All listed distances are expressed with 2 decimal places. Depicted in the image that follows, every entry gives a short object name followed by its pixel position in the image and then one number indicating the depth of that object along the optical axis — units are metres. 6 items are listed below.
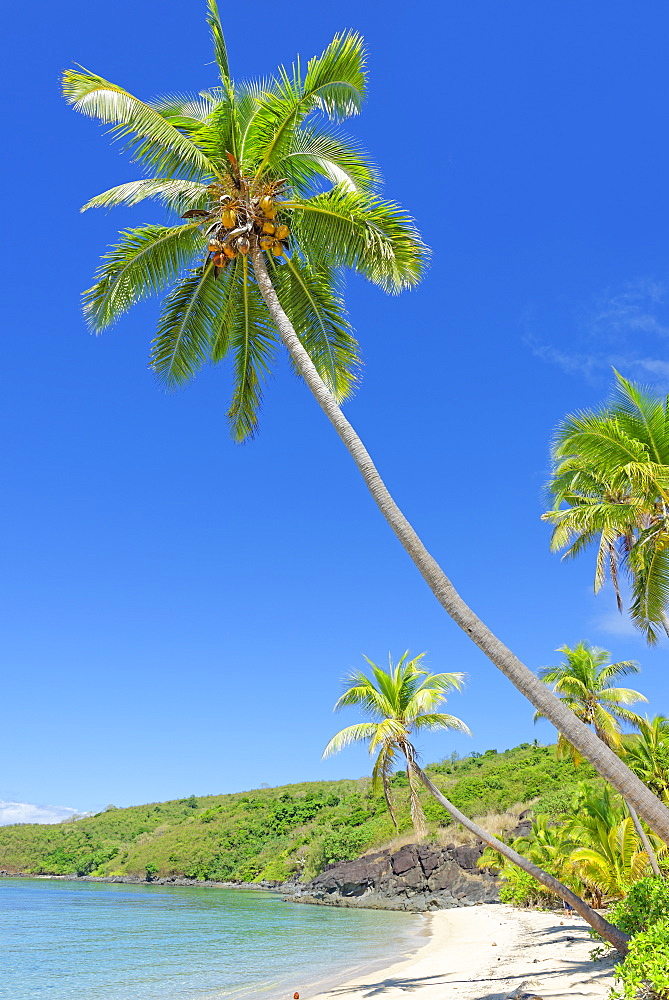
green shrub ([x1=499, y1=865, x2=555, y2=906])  23.88
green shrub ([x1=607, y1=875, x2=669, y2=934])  8.16
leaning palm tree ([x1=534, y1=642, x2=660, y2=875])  20.09
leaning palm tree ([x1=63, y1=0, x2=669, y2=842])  10.17
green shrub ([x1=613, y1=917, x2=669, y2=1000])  6.11
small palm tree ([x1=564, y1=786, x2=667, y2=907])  15.64
